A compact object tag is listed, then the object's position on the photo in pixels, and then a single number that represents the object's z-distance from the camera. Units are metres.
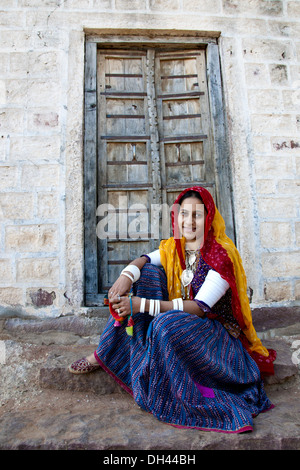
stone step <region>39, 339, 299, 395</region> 2.17
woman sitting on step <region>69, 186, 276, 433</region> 1.75
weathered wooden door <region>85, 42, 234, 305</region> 3.13
